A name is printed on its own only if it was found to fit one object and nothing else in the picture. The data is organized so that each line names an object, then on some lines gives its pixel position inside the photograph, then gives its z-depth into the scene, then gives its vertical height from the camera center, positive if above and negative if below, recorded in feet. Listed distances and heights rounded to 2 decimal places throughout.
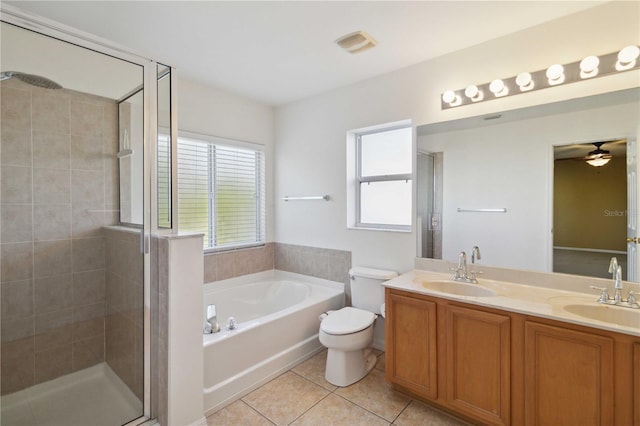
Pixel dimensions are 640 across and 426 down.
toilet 7.16 -2.99
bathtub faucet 6.93 -2.68
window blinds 9.53 +0.74
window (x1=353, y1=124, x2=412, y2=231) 8.92 +1.05
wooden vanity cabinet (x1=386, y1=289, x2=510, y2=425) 5.36 -2.89
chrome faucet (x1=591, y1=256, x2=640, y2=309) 5.16 -1.55
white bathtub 6.55 -3.21
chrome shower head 6.13 +2.91
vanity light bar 5.53 +2.83
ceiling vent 6.69 +3.98
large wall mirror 5.67 +0.53
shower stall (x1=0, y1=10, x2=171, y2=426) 5.95 -0.47
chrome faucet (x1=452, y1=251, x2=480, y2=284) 6.93 -1.47
